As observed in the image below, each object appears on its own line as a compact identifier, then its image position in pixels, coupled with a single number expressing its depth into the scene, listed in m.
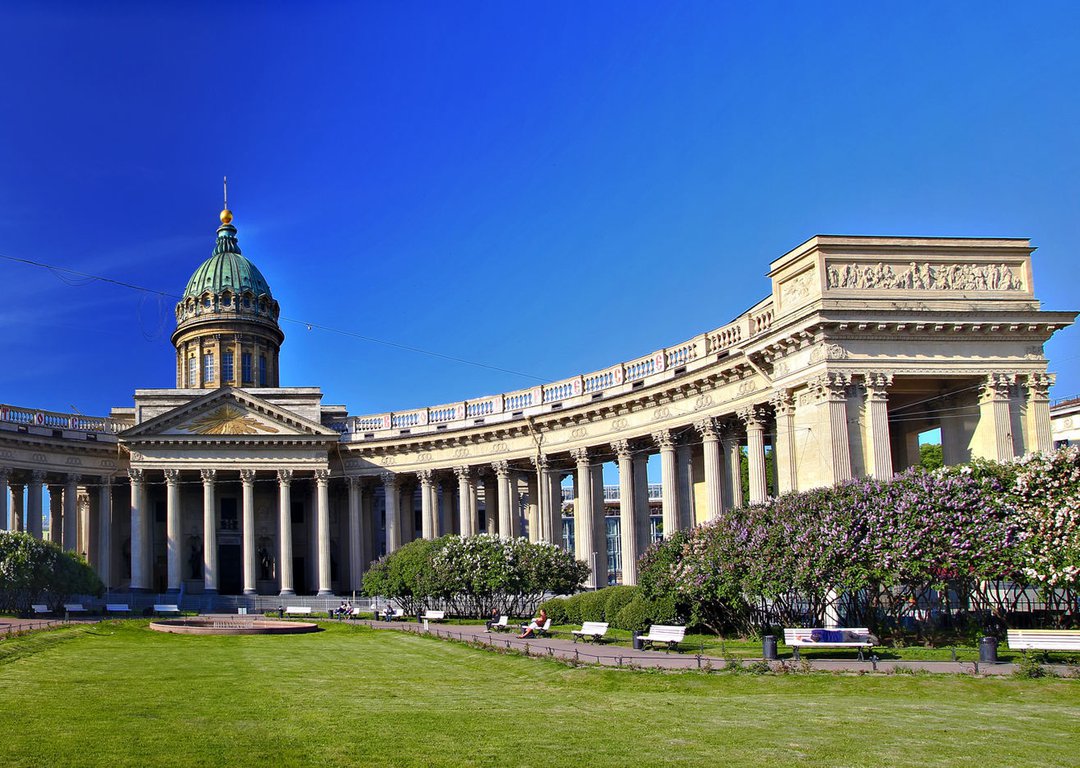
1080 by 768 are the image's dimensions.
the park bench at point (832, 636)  27.55
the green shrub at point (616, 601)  38.64
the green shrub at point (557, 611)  44.72
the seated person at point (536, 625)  38.06
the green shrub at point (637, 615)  34.62
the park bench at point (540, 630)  38.29
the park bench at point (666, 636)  30.42
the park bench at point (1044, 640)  25.58
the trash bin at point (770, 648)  27.11
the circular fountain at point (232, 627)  43.19
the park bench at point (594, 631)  34.06
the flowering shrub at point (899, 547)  28.62
